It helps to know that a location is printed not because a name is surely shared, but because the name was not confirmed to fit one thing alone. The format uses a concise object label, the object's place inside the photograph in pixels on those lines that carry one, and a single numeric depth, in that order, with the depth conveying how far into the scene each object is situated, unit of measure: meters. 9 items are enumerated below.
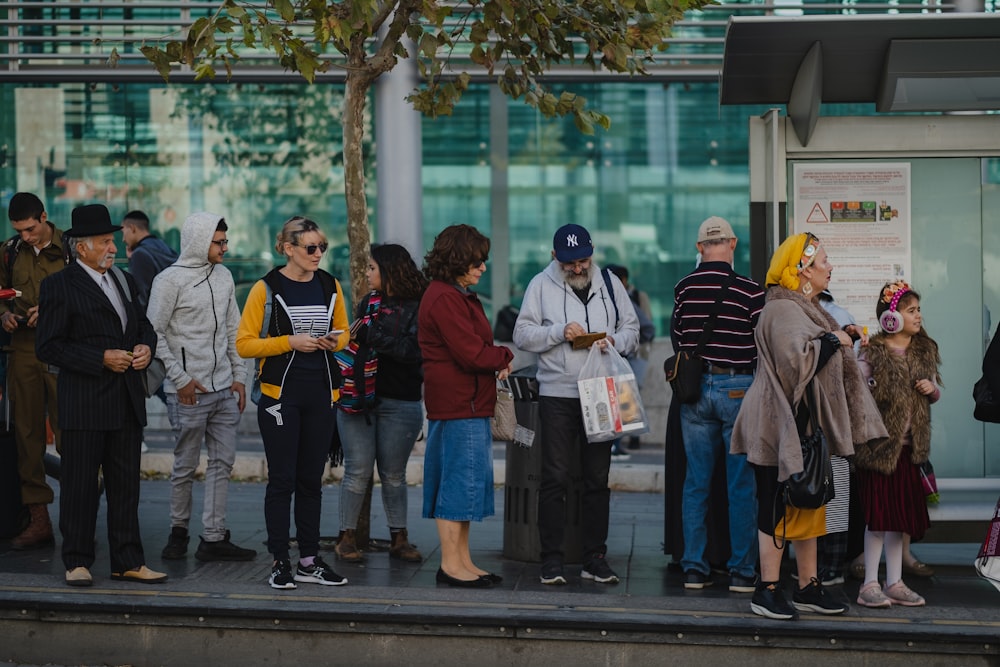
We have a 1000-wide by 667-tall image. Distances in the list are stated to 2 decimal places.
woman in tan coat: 12.81
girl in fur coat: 13.94
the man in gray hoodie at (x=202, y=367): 15.50
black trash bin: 15.66
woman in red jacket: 14.35
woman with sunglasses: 14.09
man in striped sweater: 14.40
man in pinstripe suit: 14.03
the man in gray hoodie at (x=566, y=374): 14.75
